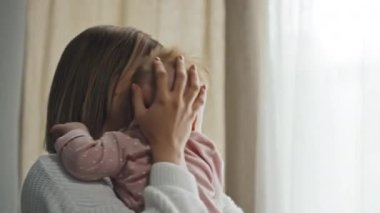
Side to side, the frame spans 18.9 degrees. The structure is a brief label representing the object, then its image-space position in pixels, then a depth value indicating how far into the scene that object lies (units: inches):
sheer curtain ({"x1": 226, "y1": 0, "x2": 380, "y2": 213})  93.8
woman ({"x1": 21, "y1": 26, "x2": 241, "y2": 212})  64.6
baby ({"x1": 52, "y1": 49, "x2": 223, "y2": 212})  65.4
